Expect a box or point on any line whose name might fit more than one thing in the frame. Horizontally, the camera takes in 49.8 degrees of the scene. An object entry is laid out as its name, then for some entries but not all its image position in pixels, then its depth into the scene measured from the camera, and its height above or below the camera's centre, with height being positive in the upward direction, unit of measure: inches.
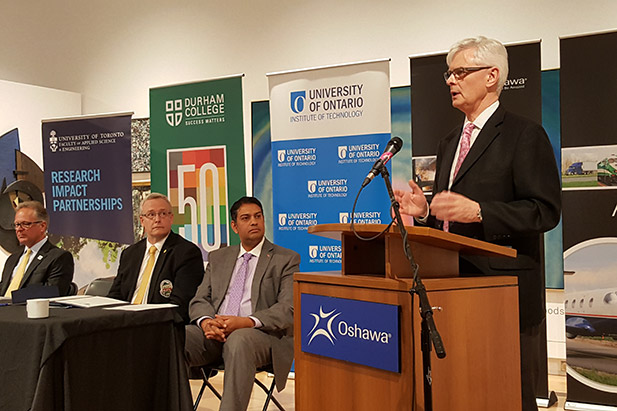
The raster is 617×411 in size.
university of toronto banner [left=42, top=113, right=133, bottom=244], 246.8 +10.2
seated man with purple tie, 148.6 -27.2
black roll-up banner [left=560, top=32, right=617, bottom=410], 167.9 -6.3
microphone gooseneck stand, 68.7 -14.5
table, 114.7 -29.1
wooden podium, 74.6 -16.8
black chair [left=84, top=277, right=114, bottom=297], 186.2 -24.0
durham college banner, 215.9 +15.7
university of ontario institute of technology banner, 190.4 +14.6
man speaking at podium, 86.8 +1.0
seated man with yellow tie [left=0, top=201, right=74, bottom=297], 189.0 -16.3
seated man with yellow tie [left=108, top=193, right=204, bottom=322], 173.3 -17.3
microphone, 80.7 +5.1
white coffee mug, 120.6 -18.9
